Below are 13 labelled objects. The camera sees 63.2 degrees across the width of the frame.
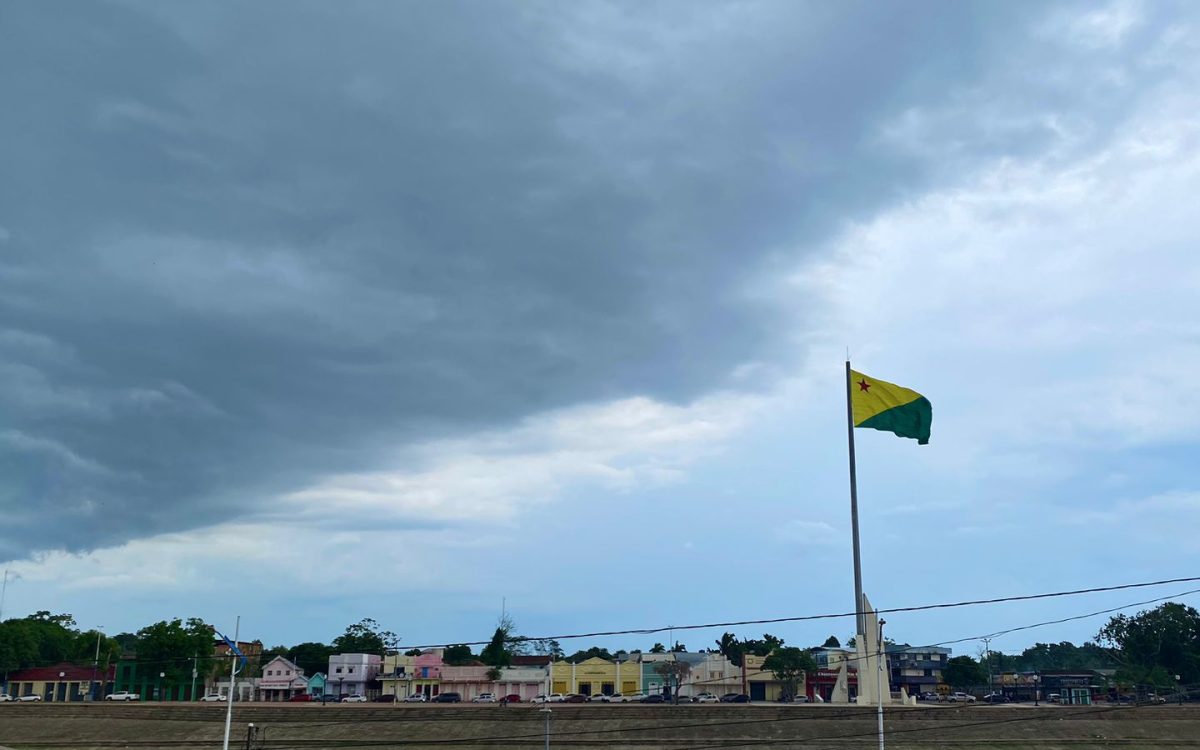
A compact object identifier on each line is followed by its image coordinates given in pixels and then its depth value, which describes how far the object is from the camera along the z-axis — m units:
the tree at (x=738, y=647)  153.50
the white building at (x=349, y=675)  139.25
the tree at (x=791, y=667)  140.62
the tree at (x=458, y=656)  159.75
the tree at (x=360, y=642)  168.88
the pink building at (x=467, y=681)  138.12
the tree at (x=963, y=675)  162.15
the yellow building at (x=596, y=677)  136.25
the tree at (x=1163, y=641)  169.88
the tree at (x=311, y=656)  157.50
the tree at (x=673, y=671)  136.50
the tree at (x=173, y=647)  130.00
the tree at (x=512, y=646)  154.75
